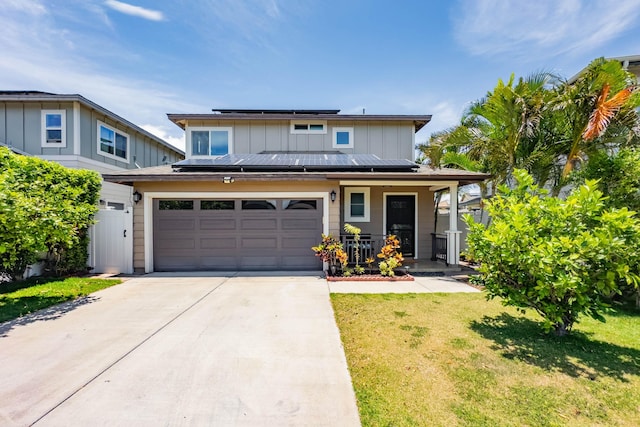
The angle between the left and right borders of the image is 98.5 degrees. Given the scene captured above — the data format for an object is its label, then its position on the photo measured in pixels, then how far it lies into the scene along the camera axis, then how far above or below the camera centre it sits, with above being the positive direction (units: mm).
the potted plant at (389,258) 7223 -1176
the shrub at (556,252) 3045 -442
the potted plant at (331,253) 7215 -1035
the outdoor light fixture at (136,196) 7652 +457
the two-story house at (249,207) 7551 +172
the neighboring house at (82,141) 7926 +2663
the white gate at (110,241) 7848 -829
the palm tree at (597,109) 6590 +2628
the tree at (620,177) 5113 +737
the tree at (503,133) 7547 +2462
